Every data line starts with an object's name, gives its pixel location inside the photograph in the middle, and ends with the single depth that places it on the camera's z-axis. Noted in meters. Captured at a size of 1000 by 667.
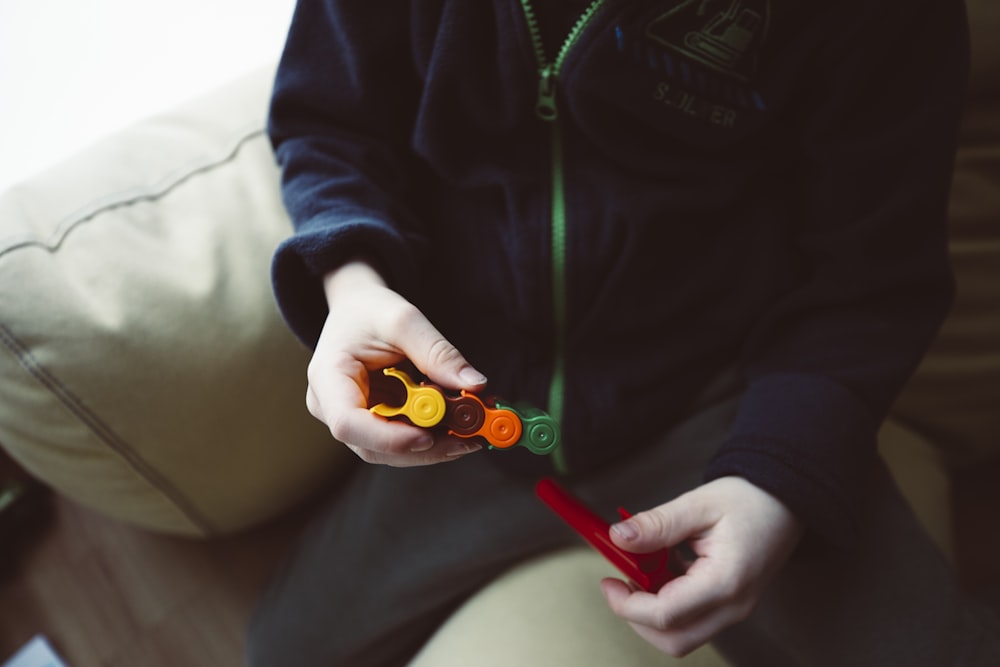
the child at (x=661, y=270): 0.46
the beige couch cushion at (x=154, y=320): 0.50
